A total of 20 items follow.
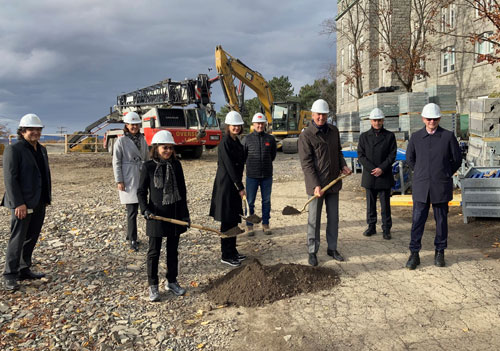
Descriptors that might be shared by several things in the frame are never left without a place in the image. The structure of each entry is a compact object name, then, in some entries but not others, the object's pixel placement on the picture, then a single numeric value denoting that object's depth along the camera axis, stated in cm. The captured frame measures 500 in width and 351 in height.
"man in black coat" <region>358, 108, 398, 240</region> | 629
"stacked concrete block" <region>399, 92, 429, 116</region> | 1202
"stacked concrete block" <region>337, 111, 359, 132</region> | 1697
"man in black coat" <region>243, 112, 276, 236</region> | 679
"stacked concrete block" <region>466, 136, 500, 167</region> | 888
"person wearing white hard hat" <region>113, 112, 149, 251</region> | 586
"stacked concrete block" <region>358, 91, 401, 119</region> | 1316
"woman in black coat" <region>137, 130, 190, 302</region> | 425
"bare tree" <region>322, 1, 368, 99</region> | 3115
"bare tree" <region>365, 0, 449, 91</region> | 2394
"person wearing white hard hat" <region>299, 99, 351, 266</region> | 520
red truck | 1923
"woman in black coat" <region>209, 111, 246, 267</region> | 537
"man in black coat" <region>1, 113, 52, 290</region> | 450
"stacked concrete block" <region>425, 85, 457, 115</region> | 1252
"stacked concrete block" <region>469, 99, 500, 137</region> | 909
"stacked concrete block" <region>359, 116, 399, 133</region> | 1315
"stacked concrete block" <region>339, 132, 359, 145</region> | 1702
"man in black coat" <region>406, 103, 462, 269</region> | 487
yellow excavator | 2072
